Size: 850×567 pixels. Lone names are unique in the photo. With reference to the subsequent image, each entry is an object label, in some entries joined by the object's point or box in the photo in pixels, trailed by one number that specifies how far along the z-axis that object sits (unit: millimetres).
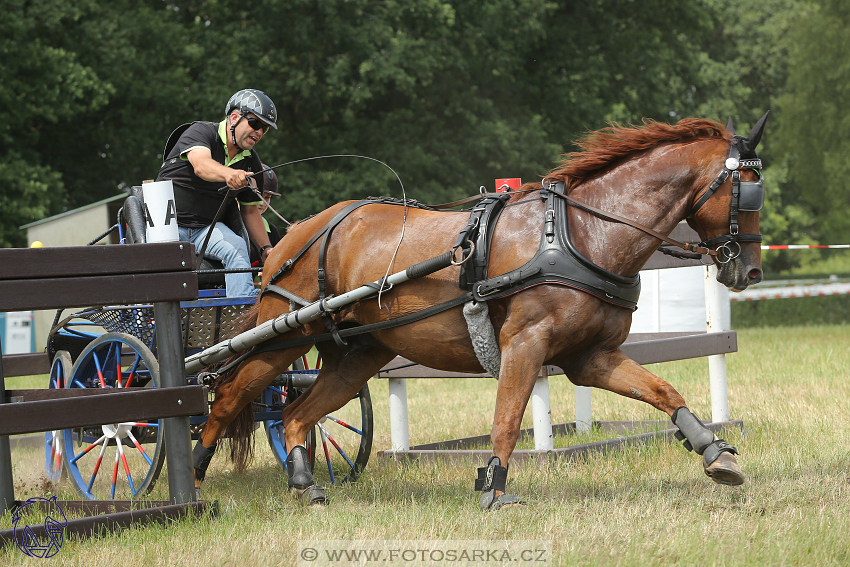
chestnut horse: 9008
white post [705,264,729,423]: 14078
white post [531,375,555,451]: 12102
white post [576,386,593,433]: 14898
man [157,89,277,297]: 11430
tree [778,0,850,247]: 48687
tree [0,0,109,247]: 35312
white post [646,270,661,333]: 16937
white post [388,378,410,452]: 13273
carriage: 10914
